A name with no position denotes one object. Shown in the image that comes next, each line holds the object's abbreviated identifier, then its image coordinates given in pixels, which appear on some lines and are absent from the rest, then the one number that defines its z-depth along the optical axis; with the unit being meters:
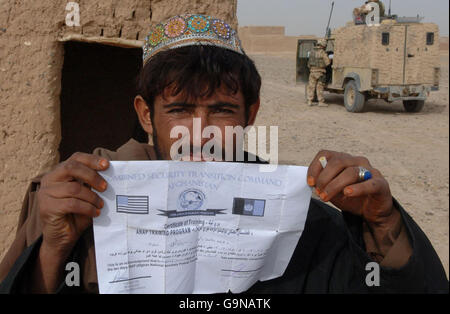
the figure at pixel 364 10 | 13.37
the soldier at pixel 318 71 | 12.98
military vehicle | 11.53
